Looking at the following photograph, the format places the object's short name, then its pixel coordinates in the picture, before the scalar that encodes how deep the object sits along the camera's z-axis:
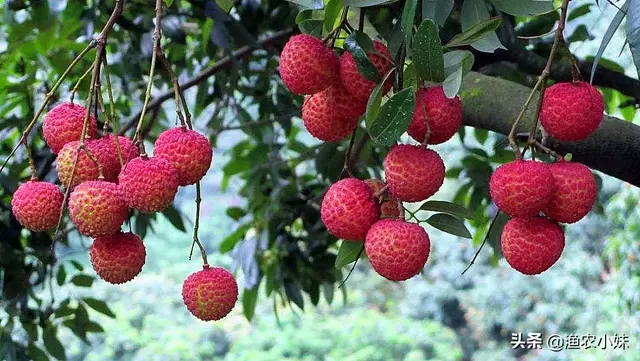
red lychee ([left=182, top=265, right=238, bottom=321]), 0.60
